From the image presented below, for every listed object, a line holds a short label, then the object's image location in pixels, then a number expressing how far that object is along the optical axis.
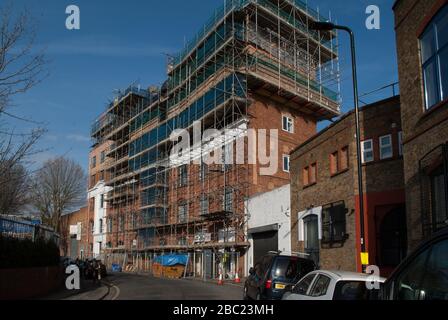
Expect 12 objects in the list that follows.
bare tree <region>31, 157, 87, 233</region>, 61.66
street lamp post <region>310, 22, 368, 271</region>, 14.34
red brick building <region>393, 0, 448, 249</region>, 13.73
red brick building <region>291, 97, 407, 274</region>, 19.52
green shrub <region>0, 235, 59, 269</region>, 17.30
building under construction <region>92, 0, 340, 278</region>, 37.88
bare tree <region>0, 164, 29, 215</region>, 17.65
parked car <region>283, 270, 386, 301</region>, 9.03
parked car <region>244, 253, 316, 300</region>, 13.87
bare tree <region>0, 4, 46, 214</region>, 15.66
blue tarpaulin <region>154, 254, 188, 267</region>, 41.72
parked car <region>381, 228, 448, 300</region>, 4.29
